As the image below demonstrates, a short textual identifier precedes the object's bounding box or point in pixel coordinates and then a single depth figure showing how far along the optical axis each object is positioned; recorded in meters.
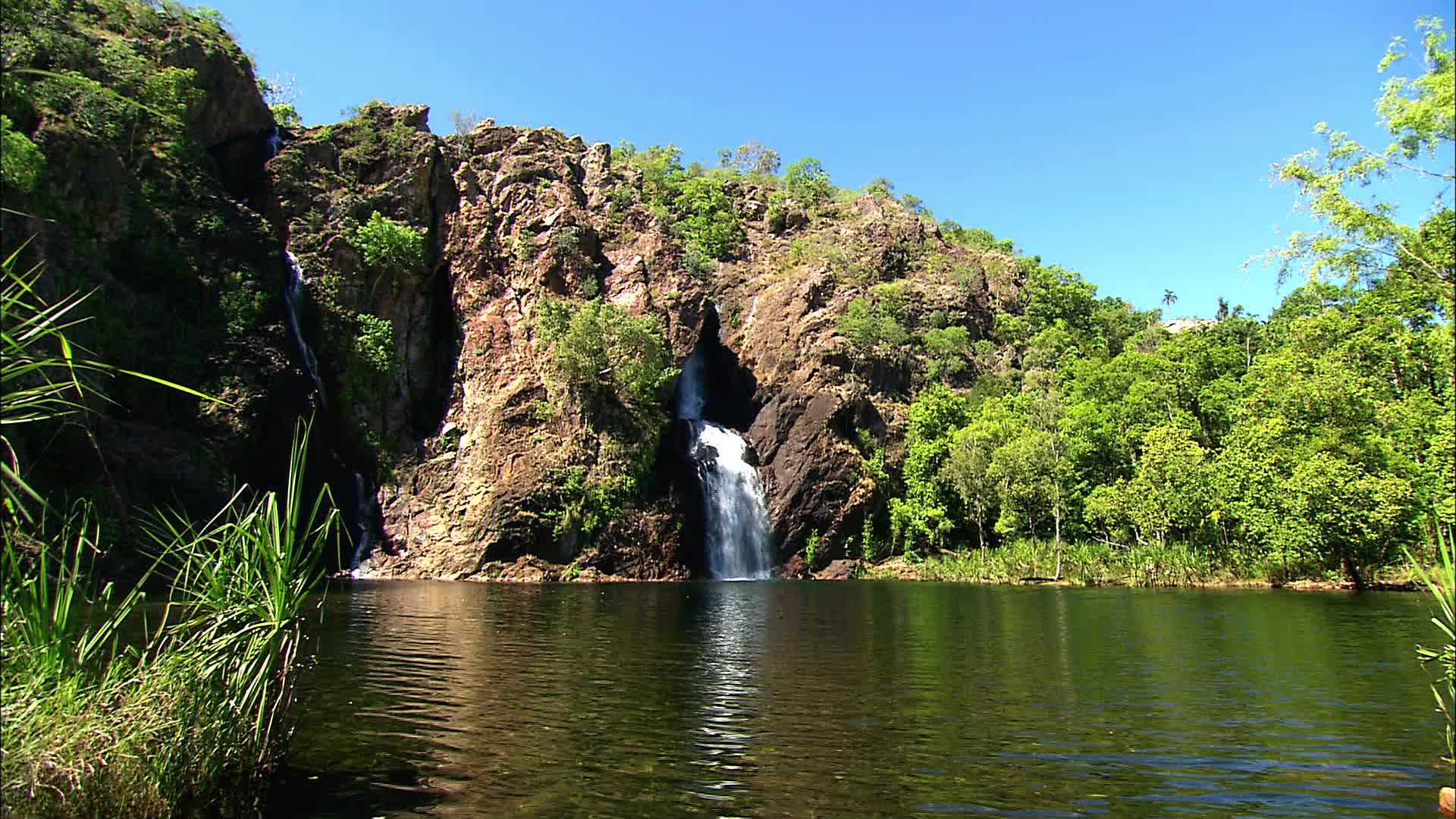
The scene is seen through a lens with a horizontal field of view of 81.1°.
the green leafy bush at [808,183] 100.75
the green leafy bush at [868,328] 68.88
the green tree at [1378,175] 14.59
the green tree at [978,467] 57.91
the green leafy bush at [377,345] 53.91
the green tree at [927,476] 61.09
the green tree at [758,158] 113.07
